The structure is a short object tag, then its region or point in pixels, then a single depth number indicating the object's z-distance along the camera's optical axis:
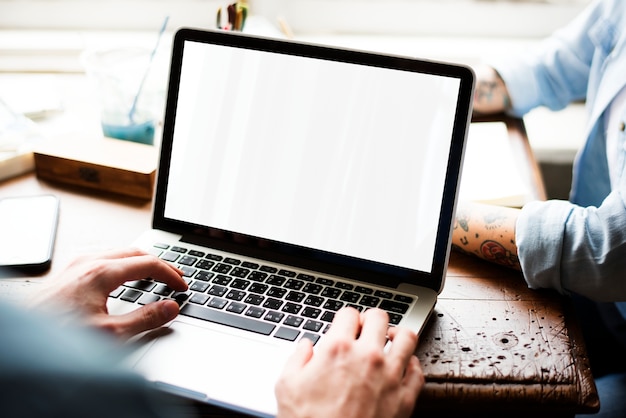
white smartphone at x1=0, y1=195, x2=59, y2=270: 0.81
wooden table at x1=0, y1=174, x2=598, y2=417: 0.65
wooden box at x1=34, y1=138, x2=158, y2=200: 0.94
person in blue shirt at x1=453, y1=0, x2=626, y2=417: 0.77
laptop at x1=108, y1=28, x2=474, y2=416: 0.70
